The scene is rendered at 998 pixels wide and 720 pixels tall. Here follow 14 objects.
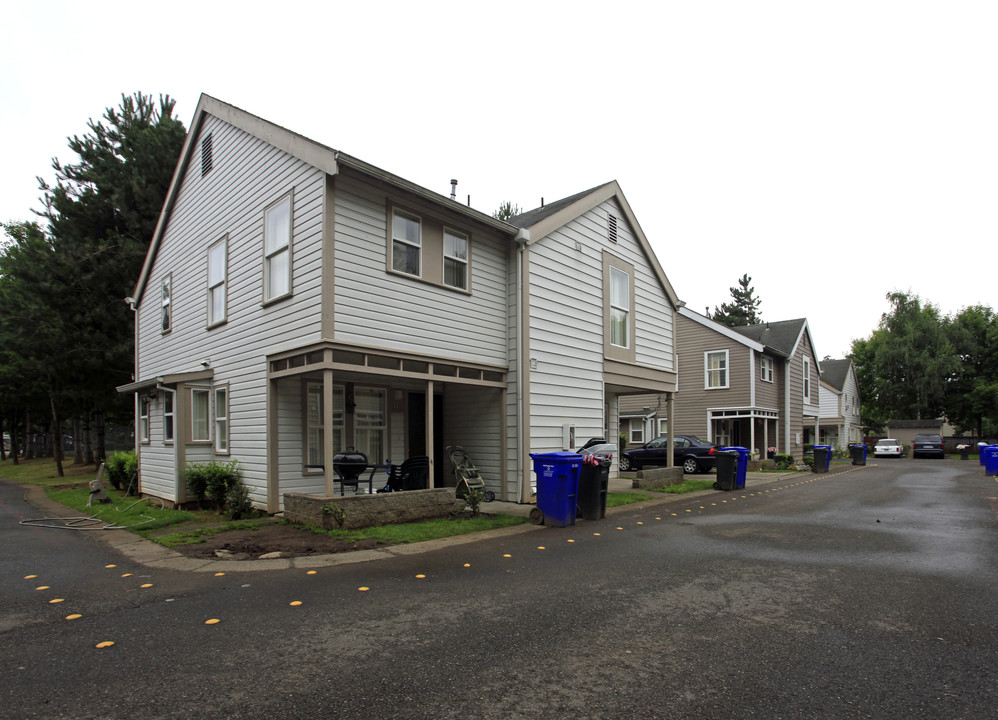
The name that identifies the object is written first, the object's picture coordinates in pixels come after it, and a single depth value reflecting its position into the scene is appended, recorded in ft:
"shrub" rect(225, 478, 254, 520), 36.91
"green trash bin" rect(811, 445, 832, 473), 81.53
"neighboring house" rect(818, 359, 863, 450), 165.07
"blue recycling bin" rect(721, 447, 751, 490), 55.47
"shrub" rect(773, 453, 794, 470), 84.84
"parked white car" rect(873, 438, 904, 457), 136.05
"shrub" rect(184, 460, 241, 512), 39.75
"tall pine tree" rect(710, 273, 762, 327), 239.09
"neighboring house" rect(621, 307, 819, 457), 95.71
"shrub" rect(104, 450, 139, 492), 53.78
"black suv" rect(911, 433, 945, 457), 130.93
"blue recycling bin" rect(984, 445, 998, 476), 76.02
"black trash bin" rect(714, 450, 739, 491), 53.47
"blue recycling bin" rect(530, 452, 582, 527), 33.68
